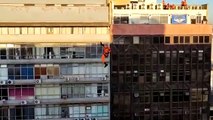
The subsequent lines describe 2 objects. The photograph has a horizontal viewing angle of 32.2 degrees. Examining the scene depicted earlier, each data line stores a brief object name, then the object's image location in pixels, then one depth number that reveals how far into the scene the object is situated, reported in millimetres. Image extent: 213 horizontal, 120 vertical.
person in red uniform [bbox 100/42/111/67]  28623
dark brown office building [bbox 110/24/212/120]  29766
